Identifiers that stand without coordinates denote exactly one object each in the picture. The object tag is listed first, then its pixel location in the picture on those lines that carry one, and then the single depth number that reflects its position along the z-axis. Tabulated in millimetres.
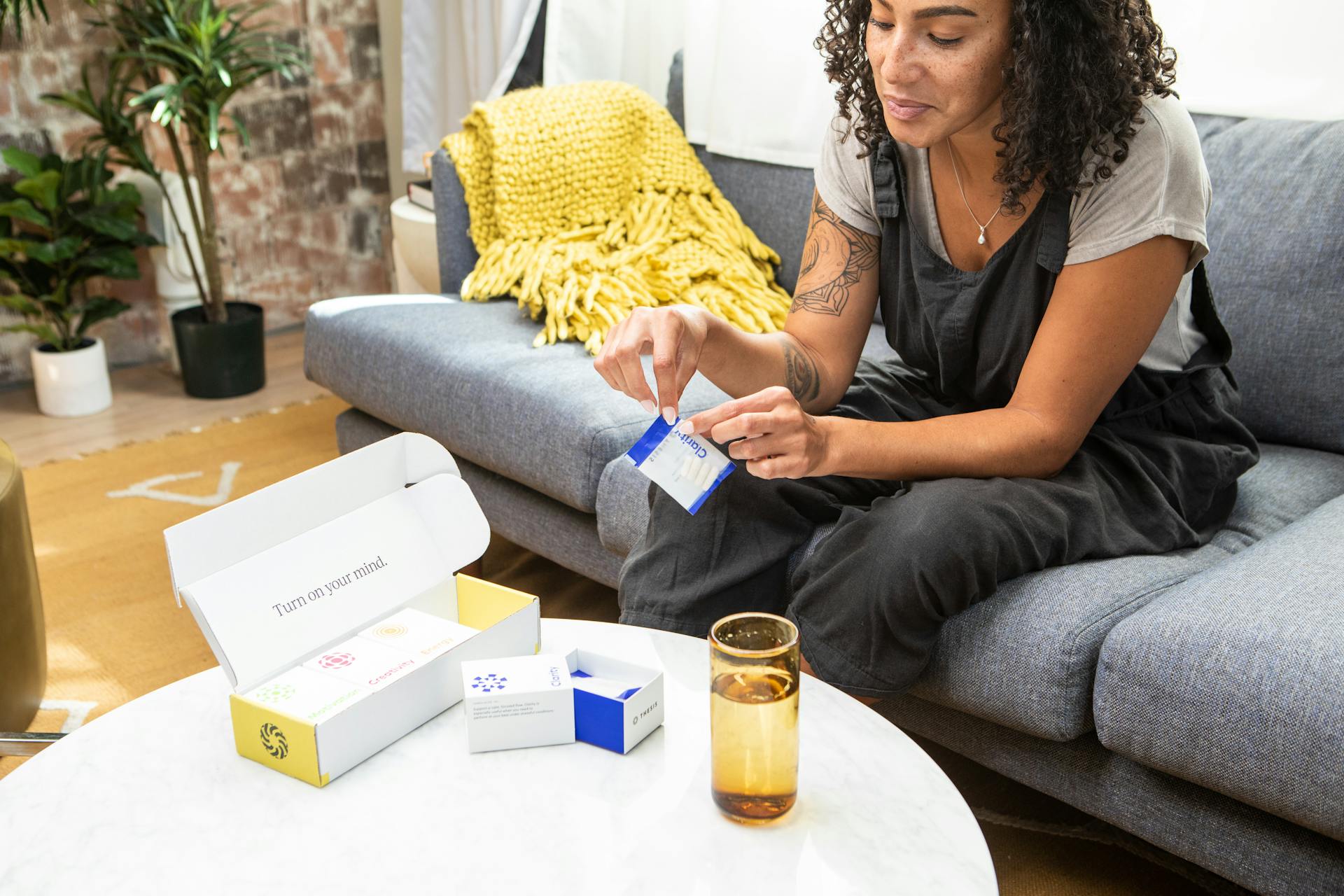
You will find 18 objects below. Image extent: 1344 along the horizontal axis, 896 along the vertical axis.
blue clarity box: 924
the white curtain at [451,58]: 3012
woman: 1210
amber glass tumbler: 829
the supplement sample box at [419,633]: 1009
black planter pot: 2988
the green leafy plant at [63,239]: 2725
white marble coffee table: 804
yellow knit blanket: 2064
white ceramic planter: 2867
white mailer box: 917
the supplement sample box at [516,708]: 926
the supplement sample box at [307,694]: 912
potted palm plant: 2768
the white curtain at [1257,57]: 1755
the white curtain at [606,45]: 2785
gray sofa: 1085
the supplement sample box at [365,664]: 961
